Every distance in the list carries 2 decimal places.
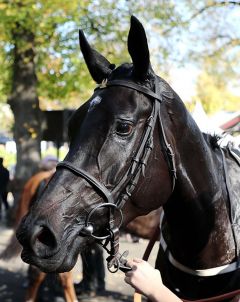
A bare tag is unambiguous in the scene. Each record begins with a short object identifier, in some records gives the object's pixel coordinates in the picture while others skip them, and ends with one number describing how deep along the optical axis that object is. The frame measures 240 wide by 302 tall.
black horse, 1.85
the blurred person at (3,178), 6.37
